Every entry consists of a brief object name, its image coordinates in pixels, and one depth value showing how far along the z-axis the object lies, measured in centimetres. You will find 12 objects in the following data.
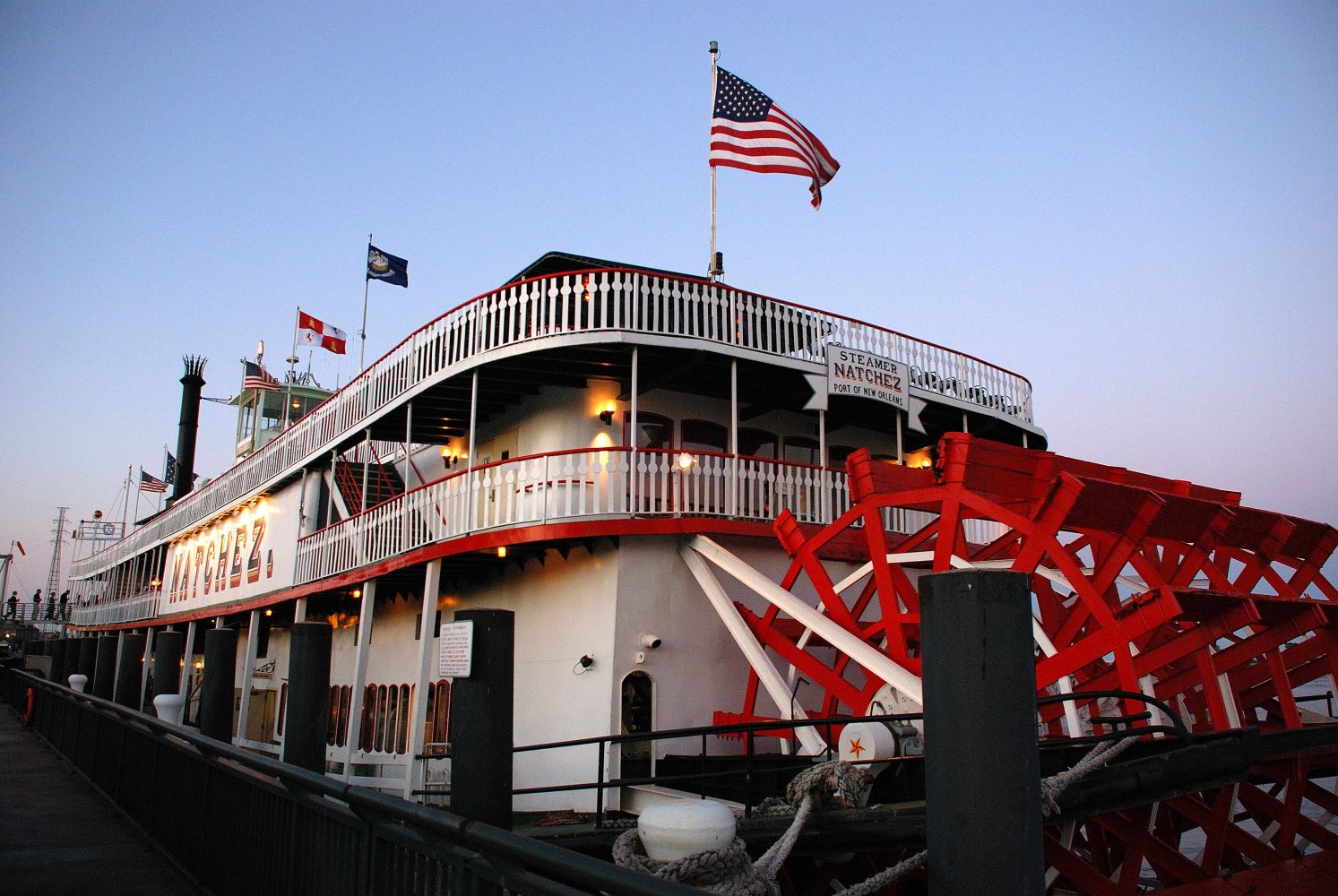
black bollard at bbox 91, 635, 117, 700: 1372
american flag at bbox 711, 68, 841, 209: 1162
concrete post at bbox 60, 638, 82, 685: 1802
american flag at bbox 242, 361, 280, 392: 2240
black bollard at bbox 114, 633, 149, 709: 1346
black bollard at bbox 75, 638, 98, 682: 1747
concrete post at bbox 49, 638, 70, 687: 1839
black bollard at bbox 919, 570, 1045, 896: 247
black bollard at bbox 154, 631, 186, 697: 1173
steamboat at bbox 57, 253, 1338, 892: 832
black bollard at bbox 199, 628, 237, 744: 829
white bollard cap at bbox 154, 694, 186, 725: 912
